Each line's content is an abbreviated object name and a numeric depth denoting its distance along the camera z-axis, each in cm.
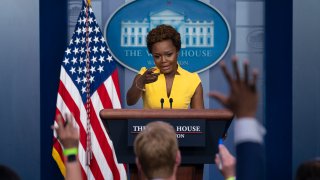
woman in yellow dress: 738
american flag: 958
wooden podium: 606
